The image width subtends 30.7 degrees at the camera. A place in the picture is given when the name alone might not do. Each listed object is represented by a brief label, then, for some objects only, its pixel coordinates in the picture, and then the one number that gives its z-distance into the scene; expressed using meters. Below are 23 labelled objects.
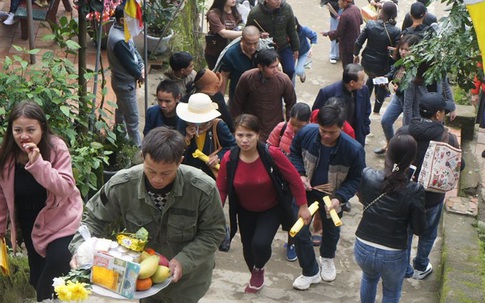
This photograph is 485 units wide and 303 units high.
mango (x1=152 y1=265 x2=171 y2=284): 4.71
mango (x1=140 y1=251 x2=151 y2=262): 4.72
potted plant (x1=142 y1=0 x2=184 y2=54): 8.51
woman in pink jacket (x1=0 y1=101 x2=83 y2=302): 5.61
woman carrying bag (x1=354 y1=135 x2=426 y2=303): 6.01
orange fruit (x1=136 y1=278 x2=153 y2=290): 4.62
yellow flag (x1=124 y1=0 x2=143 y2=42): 8.05
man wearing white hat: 7.27
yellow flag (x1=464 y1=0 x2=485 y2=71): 5.22
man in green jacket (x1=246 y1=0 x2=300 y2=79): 10.36
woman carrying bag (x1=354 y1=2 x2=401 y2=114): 10.70
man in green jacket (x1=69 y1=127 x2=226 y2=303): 4.86
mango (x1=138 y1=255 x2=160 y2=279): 4.60
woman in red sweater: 6.44
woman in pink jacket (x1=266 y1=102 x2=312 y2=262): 7.46
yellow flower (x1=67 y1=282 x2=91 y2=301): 4.39
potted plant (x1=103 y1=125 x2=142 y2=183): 8.34
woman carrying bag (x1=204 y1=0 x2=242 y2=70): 10.73
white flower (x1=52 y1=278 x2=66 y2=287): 4.43
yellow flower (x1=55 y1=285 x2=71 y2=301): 4.37
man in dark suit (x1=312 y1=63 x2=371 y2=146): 8.21
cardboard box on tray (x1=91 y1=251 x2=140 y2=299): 4.55
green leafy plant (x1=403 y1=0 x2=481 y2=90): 6.68
